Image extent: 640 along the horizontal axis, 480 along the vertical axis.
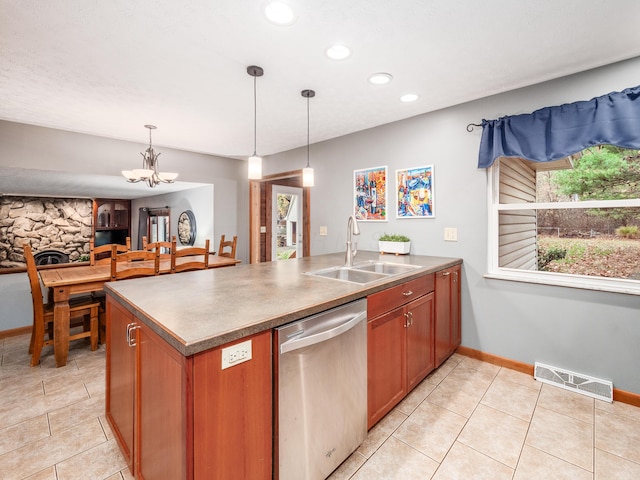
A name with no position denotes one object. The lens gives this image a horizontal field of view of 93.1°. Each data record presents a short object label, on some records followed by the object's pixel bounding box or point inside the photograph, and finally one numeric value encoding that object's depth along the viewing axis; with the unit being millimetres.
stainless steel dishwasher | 1203
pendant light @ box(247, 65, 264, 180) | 2092
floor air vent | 2108
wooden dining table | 2625
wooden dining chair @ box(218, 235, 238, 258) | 4250
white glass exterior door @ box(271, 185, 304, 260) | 5285
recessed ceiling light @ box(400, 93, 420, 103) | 2541
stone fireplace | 4574
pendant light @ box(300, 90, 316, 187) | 2475
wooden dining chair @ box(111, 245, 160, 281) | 2719
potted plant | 2998
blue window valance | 1938
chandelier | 3256
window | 2115
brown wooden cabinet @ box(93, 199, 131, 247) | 6605
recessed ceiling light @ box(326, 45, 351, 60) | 1862
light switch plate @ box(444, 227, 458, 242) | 2814
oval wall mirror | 5184
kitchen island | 967
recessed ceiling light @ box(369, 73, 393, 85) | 2205
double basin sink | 2229
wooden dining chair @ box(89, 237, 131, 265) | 3238
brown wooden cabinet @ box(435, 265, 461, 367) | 2422
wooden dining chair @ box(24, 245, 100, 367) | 2652
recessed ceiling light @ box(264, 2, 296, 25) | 1491
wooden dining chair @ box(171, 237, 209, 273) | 3135
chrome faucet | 2340
